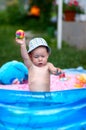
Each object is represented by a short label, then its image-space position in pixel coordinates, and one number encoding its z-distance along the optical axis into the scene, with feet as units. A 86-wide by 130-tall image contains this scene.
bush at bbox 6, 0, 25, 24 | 52.47
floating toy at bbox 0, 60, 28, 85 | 14.85
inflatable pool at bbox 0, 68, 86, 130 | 10.53
